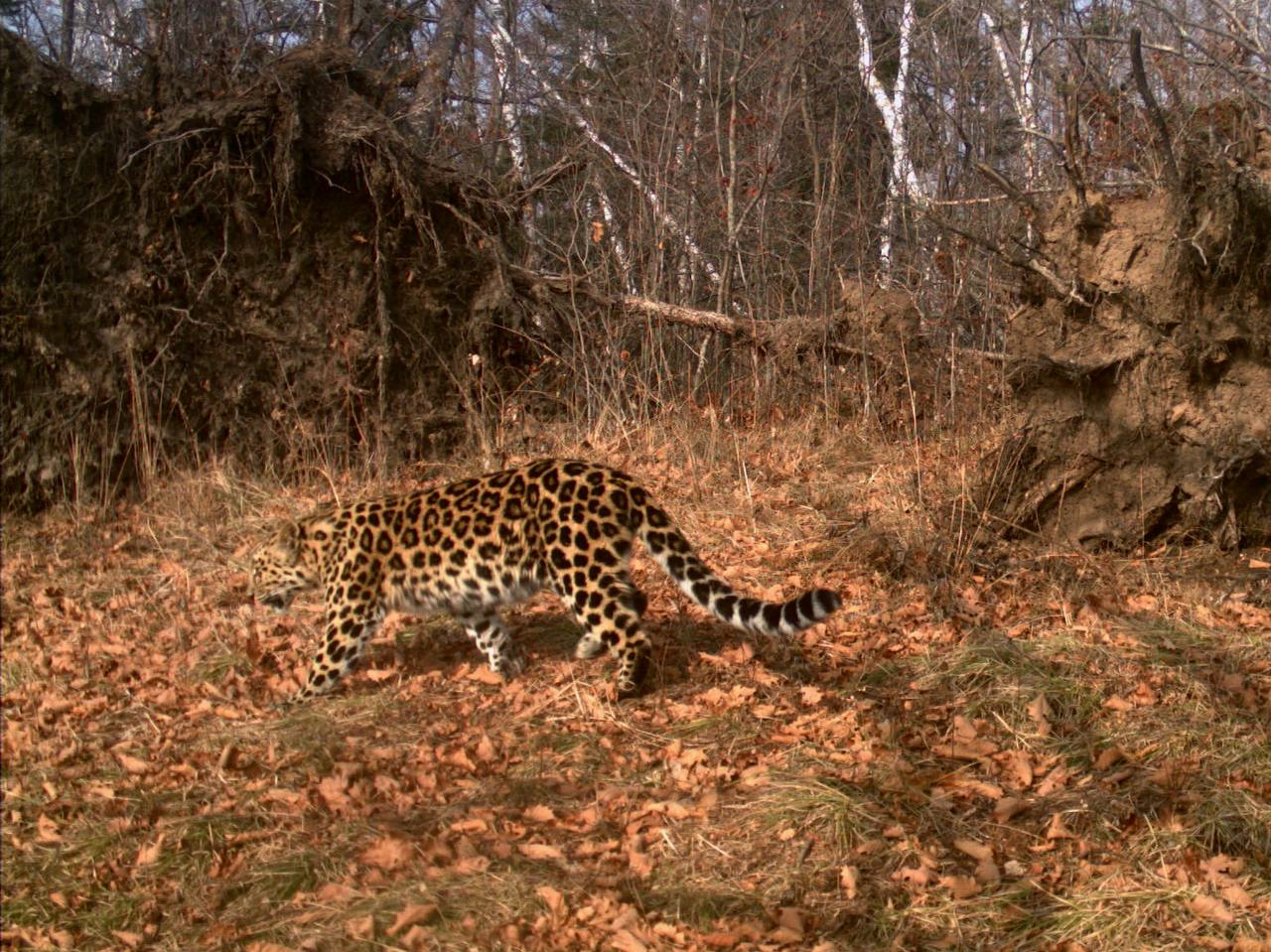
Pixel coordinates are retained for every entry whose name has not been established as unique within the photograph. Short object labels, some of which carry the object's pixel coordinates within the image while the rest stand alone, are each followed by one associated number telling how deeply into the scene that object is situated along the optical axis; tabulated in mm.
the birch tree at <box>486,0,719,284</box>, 13011
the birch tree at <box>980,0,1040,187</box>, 14812
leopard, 6734
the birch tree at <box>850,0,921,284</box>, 16406
